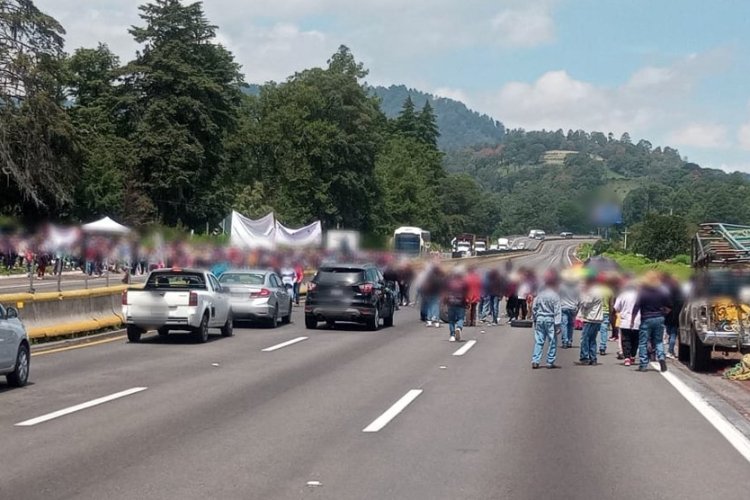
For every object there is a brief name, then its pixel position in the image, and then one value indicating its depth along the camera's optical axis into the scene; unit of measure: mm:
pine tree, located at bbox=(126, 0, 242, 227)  69375
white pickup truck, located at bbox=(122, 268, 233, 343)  22344
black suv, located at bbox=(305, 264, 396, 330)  27156
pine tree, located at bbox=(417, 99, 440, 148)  133000
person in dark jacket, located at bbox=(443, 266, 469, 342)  25500
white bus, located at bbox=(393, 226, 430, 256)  75562
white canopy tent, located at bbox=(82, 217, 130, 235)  43062
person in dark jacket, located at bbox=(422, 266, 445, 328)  30359
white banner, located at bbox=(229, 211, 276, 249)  38344
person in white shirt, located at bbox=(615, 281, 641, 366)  19875
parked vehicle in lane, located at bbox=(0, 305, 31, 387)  14281
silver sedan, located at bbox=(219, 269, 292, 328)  27484
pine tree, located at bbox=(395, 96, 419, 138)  132500
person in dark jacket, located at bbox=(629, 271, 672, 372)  18828
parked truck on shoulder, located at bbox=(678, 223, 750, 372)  18203
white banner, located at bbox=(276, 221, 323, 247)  42156
